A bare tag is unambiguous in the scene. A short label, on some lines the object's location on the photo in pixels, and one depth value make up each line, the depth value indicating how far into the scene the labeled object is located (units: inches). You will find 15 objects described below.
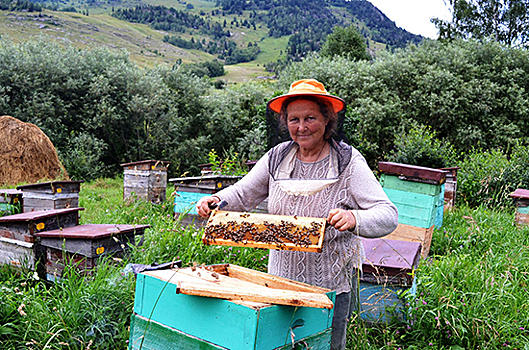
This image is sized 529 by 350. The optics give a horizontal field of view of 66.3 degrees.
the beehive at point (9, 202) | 222.1
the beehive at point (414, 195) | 205.3
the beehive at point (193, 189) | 225.2
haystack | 370.6
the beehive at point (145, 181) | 291.3
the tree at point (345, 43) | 1102.2
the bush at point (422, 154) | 395.9
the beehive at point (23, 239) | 147.6
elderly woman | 89.4
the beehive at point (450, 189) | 305.0
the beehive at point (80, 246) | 139.6
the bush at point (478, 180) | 371.2
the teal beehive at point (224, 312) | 63.9
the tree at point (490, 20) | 927.0
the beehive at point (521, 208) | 262.8
